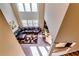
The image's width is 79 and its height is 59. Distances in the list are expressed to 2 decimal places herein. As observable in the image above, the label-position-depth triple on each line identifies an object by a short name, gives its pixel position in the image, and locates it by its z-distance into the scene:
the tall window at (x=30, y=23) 4.25
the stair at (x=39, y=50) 3.17
